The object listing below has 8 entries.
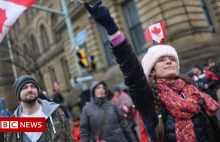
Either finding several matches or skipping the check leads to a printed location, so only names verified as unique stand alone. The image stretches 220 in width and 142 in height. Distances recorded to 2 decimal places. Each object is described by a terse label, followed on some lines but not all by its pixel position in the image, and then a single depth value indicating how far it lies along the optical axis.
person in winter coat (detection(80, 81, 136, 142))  4.63
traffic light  11.11
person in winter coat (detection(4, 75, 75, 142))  3.34
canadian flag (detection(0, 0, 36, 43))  3.14
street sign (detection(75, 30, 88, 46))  10.52
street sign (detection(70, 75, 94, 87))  10.91
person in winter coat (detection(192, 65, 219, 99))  7.34
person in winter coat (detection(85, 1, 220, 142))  2.07
